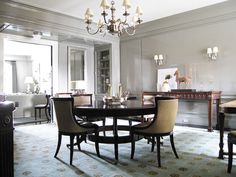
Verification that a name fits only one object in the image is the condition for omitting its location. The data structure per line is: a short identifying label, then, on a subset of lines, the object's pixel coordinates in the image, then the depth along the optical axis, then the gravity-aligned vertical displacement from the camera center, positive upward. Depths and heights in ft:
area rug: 8.21 -3.31
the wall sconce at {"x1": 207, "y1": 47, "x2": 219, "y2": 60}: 16.65 +2.65
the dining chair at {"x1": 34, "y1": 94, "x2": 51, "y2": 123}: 22.75 -2.16
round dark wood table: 9.41 -1.08
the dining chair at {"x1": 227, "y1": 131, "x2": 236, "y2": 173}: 8.13 -2.42
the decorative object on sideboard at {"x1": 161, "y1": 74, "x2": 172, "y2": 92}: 18.47 -0.06
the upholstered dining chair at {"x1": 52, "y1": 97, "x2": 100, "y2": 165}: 9.50 -1.55
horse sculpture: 17.49 +0.59
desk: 8.51 -1.17
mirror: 23.79 +2.46
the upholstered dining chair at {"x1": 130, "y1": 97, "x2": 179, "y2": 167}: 9.09 -1.53
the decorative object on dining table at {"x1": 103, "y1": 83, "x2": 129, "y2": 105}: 11.87 -0.77
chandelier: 11.24 +3.80
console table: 15.43 -0.76
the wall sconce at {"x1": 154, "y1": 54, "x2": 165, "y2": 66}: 20.29 +2.62
